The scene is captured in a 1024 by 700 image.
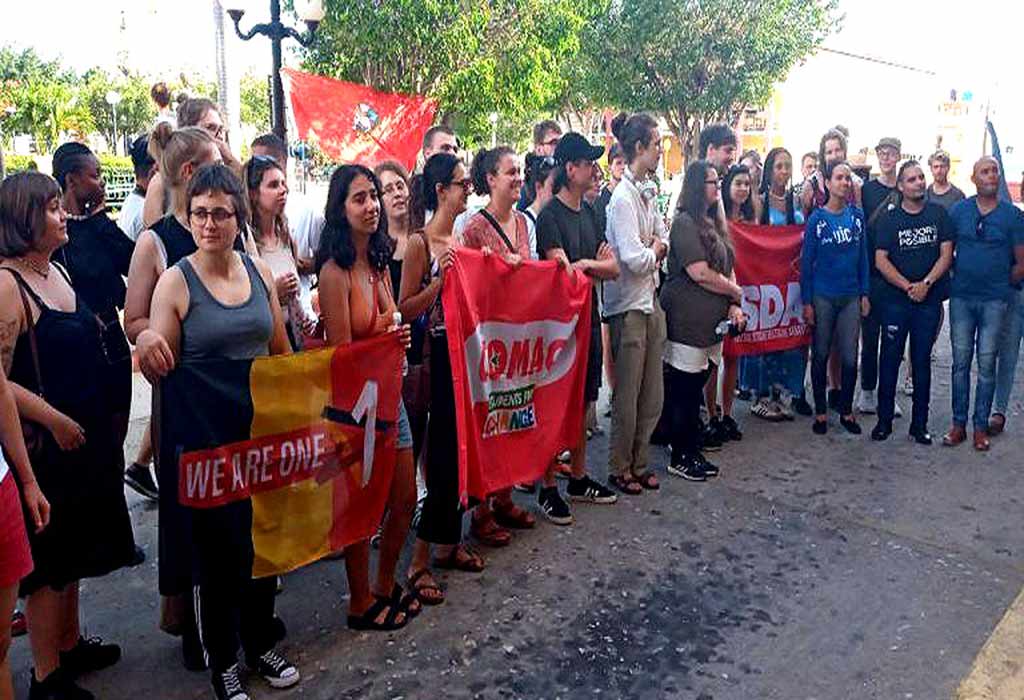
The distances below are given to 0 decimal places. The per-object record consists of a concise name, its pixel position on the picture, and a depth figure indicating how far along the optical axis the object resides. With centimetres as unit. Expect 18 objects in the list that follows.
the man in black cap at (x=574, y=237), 497
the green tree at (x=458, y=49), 2081
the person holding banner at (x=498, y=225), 459
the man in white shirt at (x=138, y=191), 506
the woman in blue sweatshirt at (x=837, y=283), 661
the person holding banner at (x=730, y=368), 661
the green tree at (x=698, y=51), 2830
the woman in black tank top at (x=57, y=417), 303
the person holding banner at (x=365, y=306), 367
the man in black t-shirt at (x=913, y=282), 641
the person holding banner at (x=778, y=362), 721
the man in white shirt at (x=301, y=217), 493
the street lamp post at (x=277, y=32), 1038
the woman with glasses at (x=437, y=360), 416
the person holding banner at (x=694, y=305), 570
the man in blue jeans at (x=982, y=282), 628
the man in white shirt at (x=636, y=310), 532
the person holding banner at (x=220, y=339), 312
